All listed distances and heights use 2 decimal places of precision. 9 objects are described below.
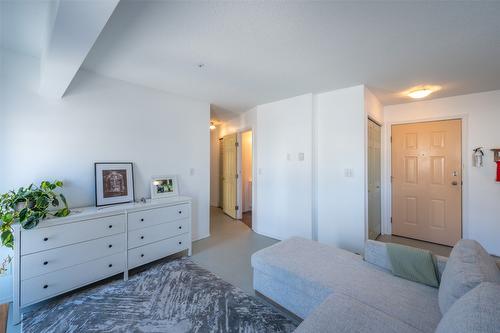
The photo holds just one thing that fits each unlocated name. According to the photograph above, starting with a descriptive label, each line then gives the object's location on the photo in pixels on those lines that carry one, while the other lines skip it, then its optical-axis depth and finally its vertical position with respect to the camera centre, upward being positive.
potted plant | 1.75 -0.35
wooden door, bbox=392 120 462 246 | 3.28 -0.25
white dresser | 1.78 -0.78
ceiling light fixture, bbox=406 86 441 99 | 2.91 +1.04
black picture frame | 2.45 -0.24
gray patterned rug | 1.68 -1.24
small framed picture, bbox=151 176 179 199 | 2.96 -0.28
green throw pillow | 1.50 -0.72
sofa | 1.09 -0.82
